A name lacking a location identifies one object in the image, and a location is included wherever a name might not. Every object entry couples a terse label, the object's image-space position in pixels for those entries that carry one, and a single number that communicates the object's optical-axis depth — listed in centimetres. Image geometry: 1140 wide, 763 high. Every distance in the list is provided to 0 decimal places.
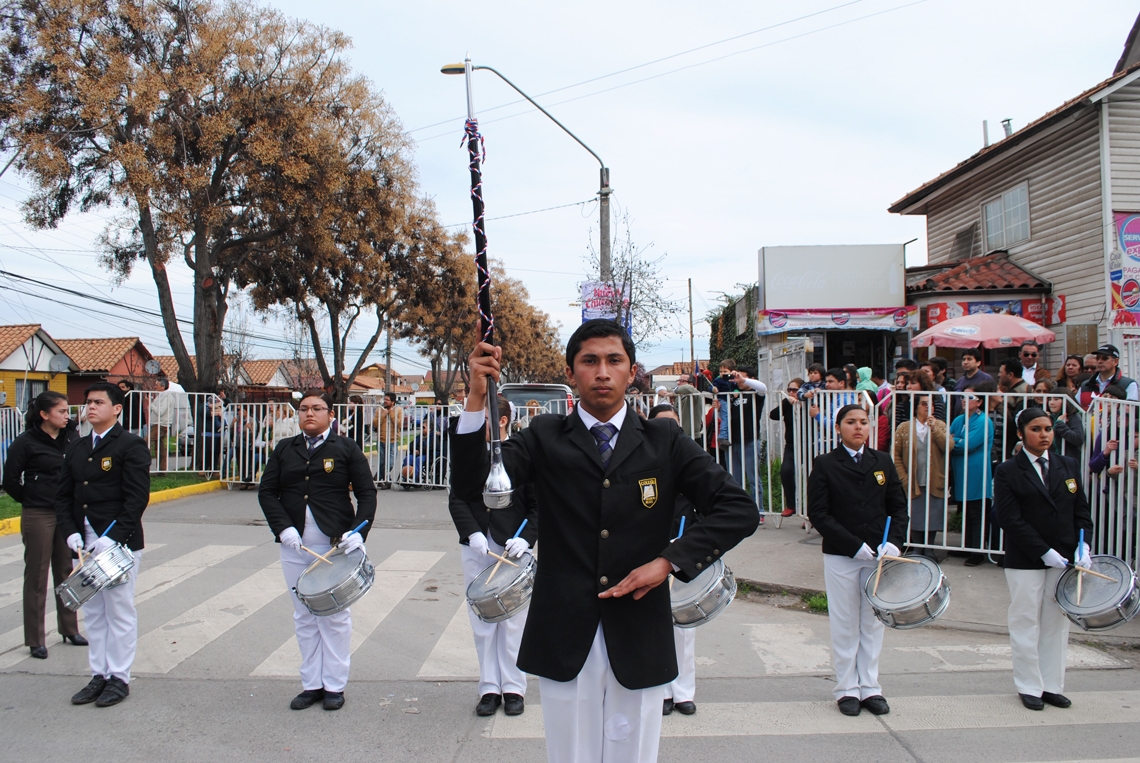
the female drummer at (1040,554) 493
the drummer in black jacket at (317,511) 499
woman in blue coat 803
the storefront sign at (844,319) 1592
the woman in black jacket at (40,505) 598
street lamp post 1570
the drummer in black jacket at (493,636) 479
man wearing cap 796
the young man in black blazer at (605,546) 267
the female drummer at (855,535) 486
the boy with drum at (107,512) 507
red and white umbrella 1224
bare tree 1686
